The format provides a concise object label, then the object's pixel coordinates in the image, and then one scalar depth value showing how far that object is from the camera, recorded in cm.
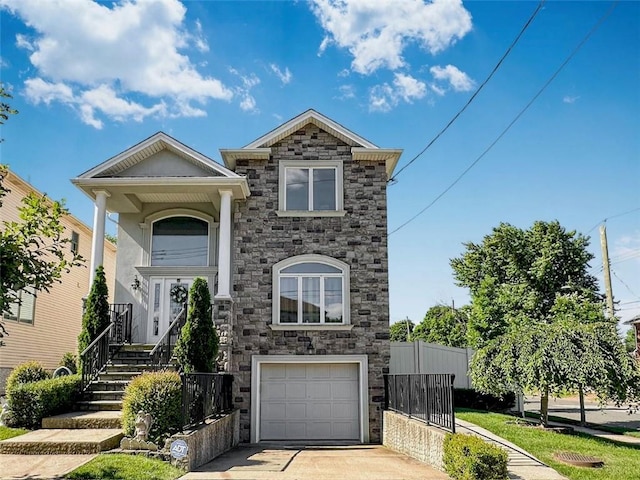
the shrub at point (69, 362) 1543
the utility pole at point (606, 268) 2080
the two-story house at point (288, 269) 1460
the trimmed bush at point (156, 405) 921
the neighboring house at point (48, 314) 1830
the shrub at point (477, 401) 1895
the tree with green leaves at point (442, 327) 4084
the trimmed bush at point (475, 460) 812
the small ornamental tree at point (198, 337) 1223
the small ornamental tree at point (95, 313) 1284
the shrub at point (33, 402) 1054
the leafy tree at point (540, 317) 1339
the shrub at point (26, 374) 1145
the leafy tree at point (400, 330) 5697
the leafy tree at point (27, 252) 742
